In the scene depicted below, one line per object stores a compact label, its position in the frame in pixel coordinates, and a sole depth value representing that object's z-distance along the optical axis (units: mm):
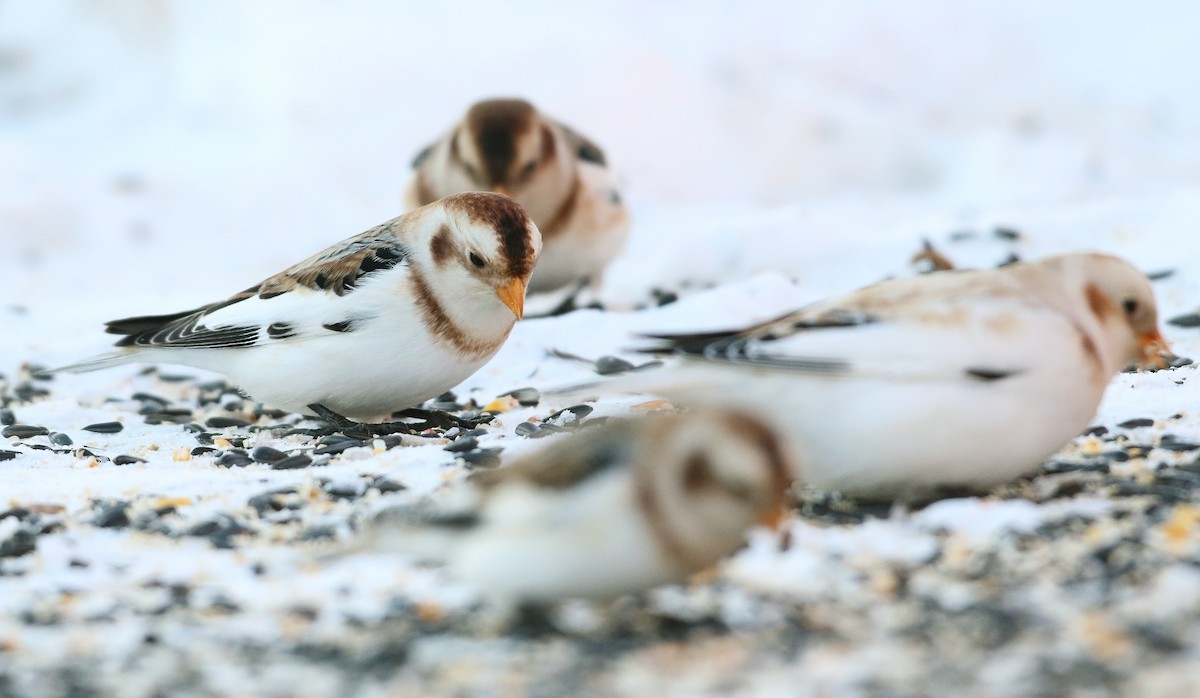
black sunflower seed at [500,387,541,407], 8953
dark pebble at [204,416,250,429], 8891
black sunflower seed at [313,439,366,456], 7492
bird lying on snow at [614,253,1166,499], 5465
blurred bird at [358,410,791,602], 4617
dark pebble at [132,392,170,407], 9812
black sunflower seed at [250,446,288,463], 7477
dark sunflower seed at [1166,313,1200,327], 10141
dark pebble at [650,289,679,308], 11923
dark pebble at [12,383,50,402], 9953
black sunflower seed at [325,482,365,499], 6469
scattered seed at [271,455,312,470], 7211
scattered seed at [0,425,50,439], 8465
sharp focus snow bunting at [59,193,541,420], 7660
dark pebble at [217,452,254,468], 7379
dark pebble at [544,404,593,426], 8086
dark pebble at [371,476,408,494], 6488
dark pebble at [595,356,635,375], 9516
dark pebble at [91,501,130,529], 6102
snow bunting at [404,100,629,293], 11320
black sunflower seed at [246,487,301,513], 6281
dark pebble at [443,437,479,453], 7199
